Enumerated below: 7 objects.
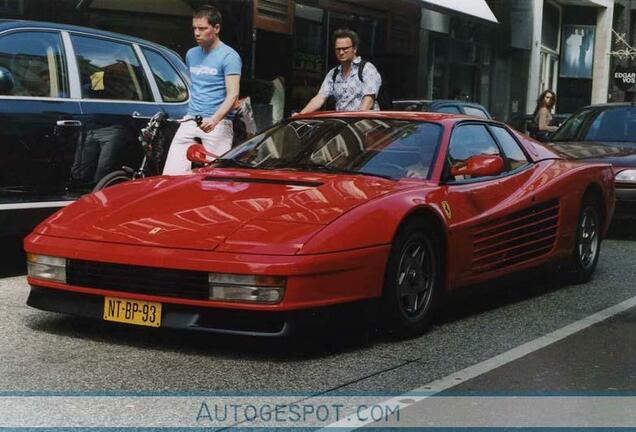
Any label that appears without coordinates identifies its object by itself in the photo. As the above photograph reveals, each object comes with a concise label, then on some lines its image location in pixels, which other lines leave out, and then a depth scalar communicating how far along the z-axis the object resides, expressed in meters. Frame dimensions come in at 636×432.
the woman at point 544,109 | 16.91
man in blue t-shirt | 8.41
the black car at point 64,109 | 7.42
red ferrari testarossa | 5.18
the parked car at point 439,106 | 15.70
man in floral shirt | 9.55
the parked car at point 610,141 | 10.89
